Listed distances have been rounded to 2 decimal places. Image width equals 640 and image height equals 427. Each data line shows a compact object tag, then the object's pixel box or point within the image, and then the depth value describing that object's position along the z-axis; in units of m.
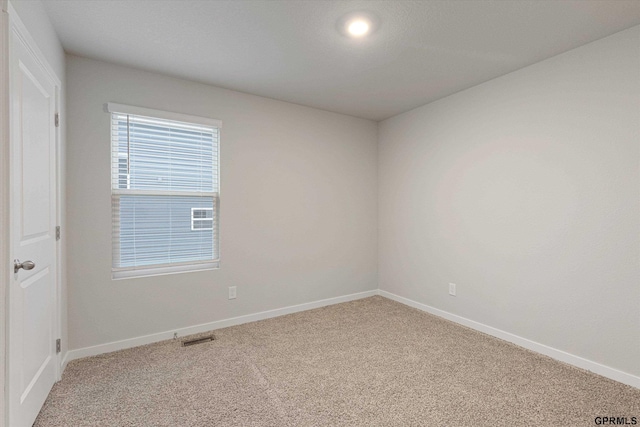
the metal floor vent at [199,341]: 2.81
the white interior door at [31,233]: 1.48
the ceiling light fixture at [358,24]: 2.00
